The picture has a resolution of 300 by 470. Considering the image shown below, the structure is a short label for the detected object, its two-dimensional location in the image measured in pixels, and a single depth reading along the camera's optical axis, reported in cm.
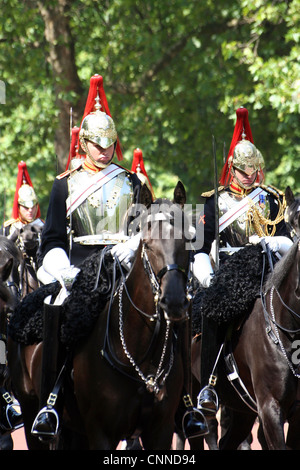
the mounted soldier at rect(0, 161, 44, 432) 1720
